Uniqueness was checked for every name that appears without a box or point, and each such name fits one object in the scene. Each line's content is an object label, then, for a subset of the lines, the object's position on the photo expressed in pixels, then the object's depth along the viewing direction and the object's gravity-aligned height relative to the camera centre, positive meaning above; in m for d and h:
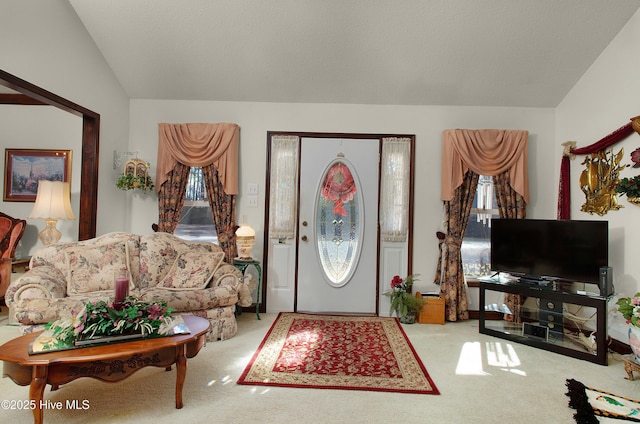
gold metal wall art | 3.55 +0.45
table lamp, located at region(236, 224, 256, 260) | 4.17 -0.29
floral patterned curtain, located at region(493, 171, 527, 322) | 4.31 +0.24
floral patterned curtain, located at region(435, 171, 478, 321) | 4.30 -0.30
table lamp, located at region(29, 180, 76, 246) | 3.75 +0.03
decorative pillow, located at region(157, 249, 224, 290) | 3.54 -0.56
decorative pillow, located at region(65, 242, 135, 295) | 3.31 -0.51
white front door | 4.49 -0.11
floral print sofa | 2.90 -0.62
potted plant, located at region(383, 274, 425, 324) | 4.14 -0.93
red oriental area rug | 2.63 -1.18
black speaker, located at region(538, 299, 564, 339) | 3.56 -0.92
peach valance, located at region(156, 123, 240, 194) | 4.39 +0.79
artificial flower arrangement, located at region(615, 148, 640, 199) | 3.07 +0.35
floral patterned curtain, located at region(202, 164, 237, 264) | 4.43 +0.04
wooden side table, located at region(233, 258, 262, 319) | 4.15 -0.57
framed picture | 4.73 +0.52
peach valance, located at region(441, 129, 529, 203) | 4.29 +0.78
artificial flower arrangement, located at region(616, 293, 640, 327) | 2.73 -0.64
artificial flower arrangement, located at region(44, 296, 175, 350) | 2.08 -0.66
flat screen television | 3.39 -0.25
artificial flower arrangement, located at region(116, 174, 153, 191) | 4.18 +0.35
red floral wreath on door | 4.54 +0.38
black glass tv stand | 3.16 -0.99
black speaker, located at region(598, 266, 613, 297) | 3.16 -0.49
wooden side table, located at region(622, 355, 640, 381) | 2.78 -1.07
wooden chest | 4.17 -1.05
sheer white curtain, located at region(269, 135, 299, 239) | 4.46 +0.37
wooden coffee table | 1.88 -0.83
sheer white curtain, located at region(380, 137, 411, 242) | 4.46 +0.38
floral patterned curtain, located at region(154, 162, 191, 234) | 4.41 +0.17
